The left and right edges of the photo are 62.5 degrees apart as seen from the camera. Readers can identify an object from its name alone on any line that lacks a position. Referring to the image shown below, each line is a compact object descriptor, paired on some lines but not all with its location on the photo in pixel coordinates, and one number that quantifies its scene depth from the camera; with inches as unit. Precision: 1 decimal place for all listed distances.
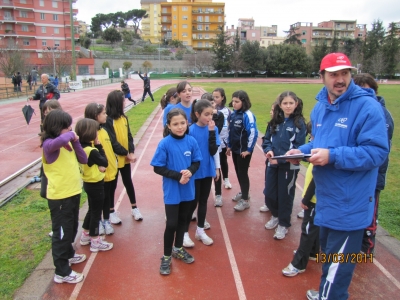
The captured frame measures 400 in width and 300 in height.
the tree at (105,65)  2549.2
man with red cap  88.3
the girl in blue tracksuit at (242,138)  197.6
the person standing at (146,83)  861.2
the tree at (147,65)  2659.9
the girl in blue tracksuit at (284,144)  165.9
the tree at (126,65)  2650.1
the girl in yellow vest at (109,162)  162.9
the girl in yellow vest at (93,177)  148.2
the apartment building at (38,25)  2283.5
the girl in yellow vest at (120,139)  174.4
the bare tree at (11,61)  1457.9
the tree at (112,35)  3444.9
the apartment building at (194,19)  3457.2
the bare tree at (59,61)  1770.4
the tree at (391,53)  2366.8
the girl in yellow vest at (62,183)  128.3
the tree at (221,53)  2500.0
